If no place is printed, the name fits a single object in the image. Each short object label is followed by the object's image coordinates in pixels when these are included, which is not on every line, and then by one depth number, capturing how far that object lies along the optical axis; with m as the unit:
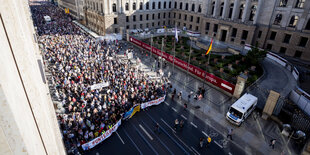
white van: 20.27
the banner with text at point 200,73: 26.22
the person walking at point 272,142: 17.84
